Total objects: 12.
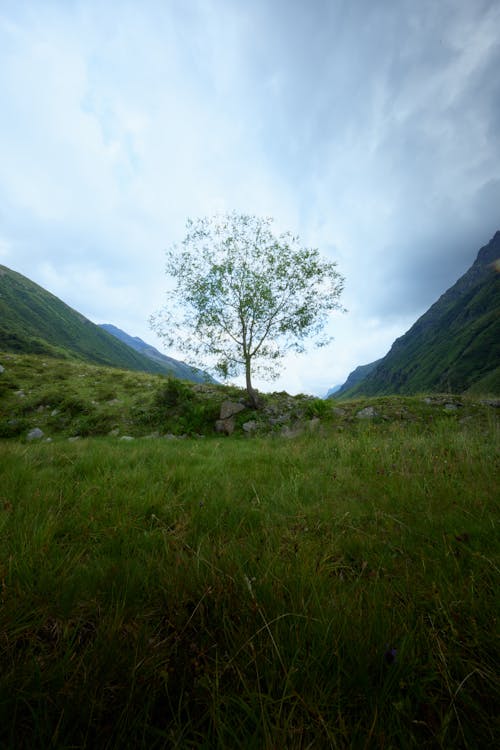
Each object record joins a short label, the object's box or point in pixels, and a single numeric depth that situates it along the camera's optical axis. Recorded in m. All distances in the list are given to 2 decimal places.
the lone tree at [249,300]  12.73
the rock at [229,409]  12.10
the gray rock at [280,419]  11.65
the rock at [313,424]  9.71
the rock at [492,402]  10.29
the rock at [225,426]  11.29
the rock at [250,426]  11.21
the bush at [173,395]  13.19
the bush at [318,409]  11.52
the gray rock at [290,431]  9.00
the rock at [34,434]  9.96
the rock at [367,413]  10.69
